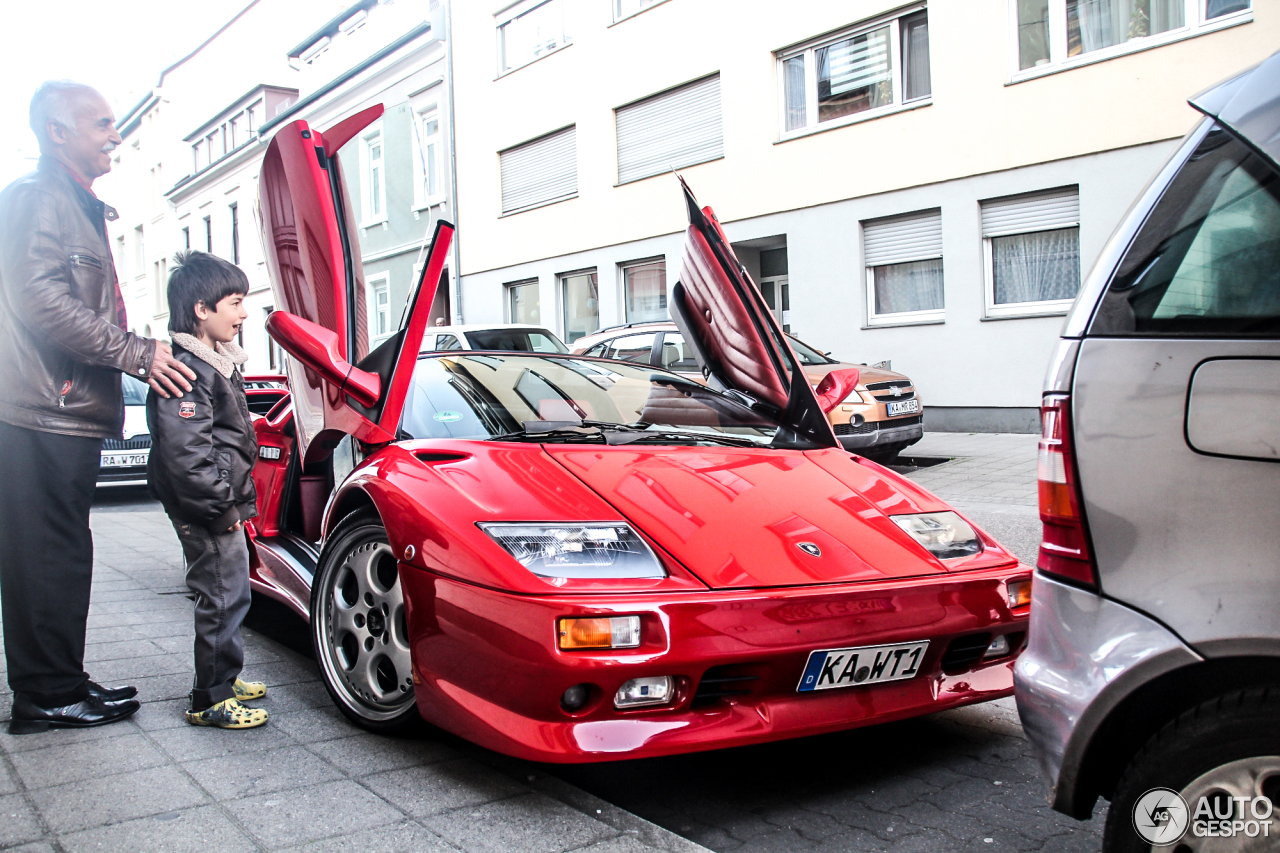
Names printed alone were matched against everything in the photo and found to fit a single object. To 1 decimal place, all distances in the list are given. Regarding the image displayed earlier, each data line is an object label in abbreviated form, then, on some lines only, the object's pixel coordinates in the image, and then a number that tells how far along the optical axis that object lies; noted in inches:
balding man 118.6
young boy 120.0
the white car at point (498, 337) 432.5
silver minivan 60.8
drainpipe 828.6
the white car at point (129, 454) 395.2
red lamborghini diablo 93.0
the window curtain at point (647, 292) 666.8
